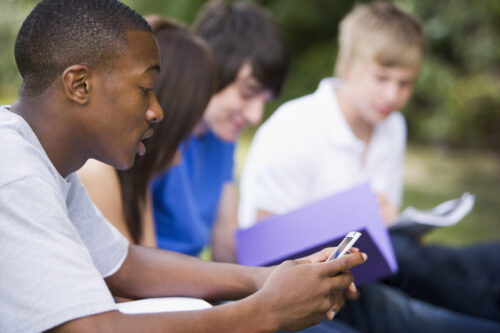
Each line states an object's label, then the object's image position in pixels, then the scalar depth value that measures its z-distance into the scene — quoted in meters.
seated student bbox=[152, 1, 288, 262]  3.43
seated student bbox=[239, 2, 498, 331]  3.75
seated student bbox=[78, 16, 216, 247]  3.07
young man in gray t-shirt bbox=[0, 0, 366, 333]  2.58
